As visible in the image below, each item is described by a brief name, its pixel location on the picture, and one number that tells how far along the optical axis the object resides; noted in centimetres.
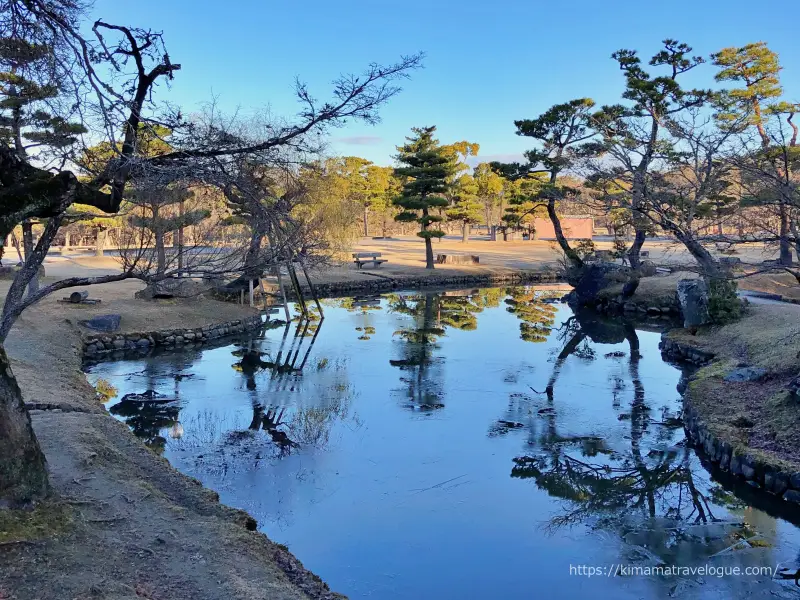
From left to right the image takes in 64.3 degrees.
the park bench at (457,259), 2841
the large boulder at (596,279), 1928
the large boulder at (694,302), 1277
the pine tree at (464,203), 3359
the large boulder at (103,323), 1290
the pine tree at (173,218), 1355
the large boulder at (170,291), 1533
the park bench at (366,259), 2623
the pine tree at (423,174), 2427
